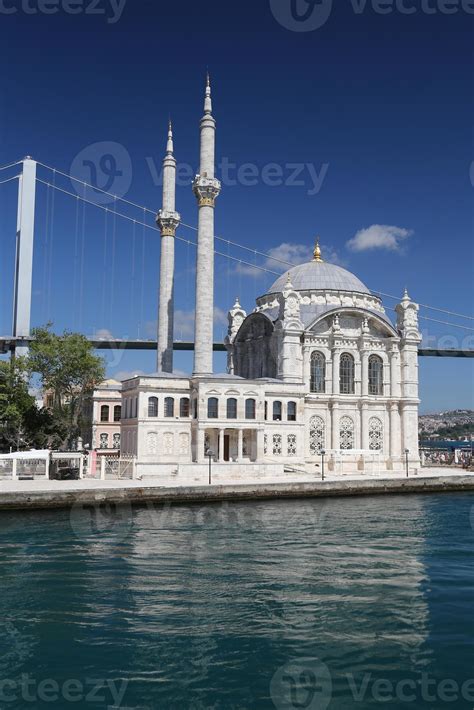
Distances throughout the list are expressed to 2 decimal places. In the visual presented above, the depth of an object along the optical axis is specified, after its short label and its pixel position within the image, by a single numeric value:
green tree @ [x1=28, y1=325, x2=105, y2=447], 49.28
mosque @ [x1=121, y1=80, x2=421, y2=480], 40.78
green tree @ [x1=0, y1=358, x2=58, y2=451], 47.25
